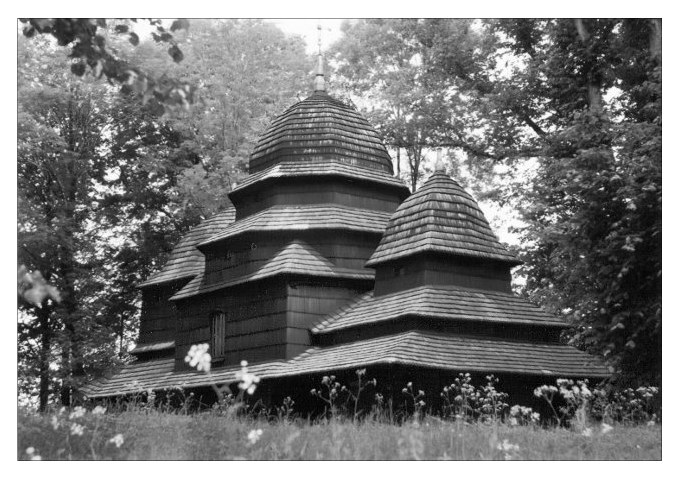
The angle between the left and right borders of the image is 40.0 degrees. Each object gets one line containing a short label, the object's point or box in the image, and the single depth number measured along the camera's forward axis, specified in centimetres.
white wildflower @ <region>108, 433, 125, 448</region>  1101
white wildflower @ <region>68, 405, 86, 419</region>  1162
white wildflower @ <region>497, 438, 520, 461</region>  1139
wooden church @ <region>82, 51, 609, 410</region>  1895
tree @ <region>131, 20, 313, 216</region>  3059
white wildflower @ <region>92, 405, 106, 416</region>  1171
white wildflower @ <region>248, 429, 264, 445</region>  1115
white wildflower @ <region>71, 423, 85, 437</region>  1126
